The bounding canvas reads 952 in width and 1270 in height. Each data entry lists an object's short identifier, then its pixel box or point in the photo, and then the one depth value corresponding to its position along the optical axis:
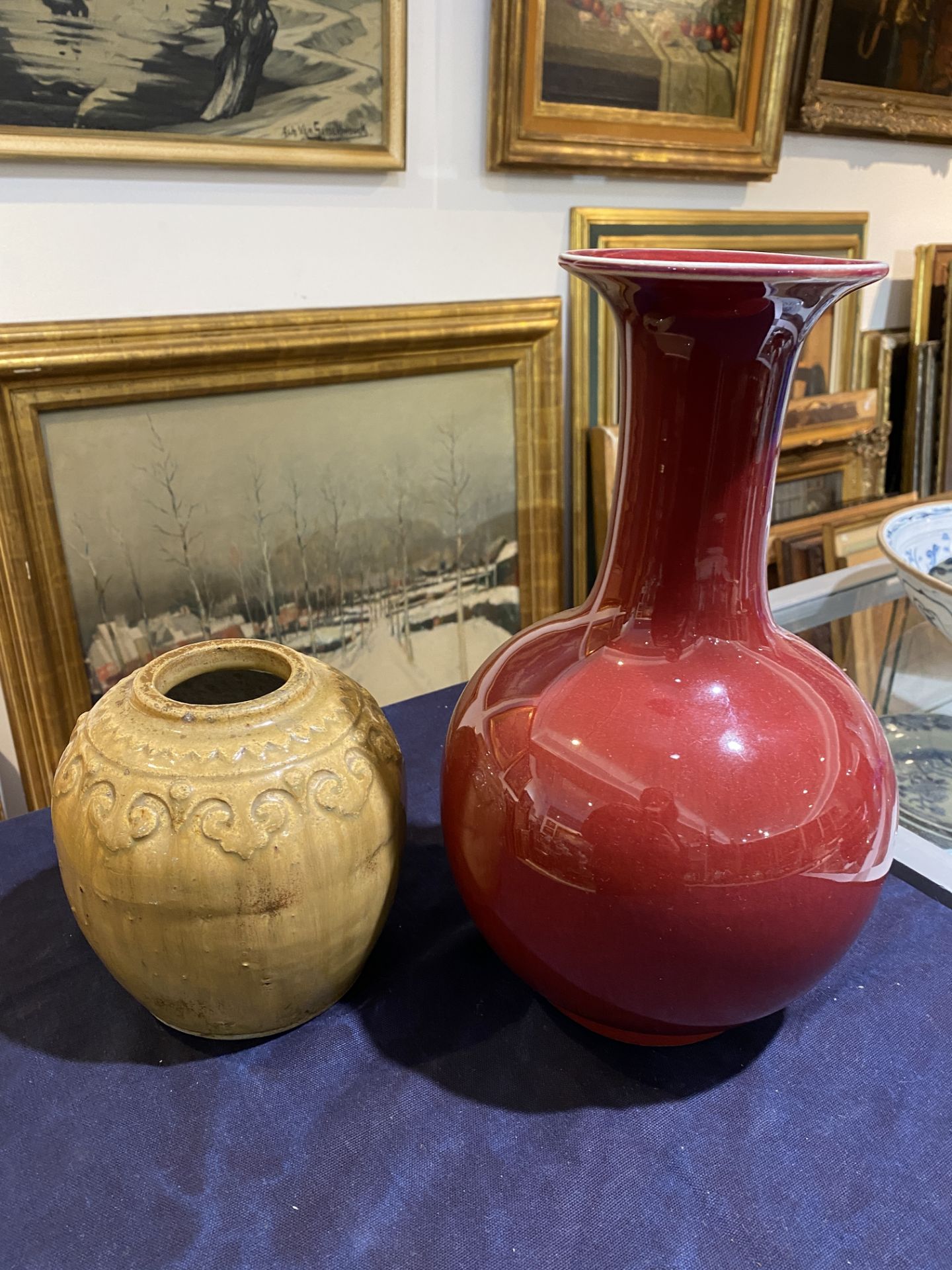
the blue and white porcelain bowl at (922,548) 0.68
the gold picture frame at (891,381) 1.51
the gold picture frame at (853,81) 1.23
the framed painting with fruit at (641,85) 0.99
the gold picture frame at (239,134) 0.77
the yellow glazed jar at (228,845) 0.44
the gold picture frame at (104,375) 0.83
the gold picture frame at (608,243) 1.14
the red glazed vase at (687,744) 0.41
